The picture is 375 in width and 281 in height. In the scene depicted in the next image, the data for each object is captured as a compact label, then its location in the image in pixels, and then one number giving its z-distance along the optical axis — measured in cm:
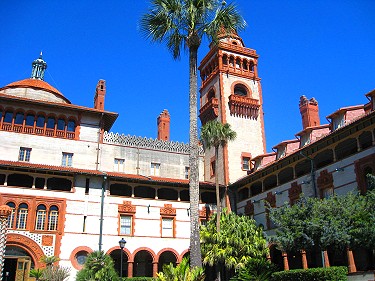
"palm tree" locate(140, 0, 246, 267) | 2475
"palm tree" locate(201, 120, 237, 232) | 3712
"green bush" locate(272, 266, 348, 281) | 2298
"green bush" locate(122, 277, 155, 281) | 3325
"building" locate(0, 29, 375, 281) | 3269
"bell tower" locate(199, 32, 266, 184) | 4334
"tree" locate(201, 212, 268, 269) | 3278
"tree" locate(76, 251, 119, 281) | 2819
